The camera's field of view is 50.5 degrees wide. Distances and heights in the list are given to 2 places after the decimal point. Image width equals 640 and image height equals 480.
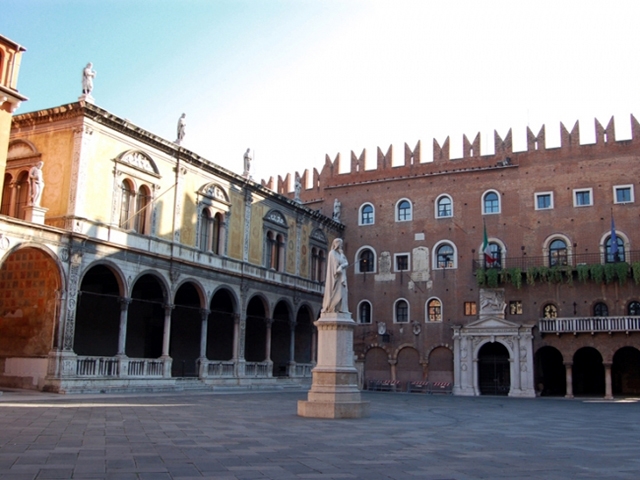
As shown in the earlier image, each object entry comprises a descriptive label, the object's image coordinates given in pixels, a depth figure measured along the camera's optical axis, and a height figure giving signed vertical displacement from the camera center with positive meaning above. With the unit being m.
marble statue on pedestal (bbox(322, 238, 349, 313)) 15.03 +1.58
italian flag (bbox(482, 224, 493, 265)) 32.44 +5.21
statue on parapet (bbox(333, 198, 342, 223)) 38.25 +8.08
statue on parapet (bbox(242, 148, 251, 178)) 30.52 +8.43
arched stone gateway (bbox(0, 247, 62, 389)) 20.70 +0.99
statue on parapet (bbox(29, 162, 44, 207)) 20.41 +4.85
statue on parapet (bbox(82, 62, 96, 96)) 22.28 +8.80
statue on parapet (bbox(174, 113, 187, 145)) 26.58 +8.70
